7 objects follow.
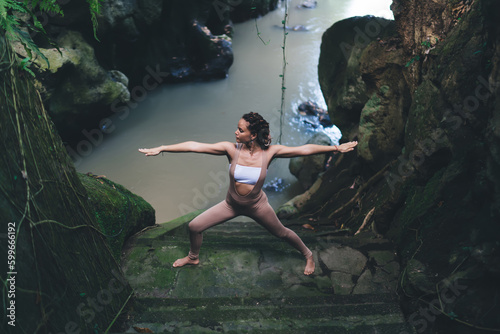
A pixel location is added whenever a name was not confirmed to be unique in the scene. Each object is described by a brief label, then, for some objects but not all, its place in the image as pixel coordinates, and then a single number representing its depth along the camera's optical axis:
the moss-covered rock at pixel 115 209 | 3.49
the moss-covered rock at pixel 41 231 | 1.79
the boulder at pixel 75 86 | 7.20
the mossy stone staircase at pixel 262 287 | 2.81
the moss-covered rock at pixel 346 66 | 5.52
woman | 3.21
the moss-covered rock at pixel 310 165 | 7.56
